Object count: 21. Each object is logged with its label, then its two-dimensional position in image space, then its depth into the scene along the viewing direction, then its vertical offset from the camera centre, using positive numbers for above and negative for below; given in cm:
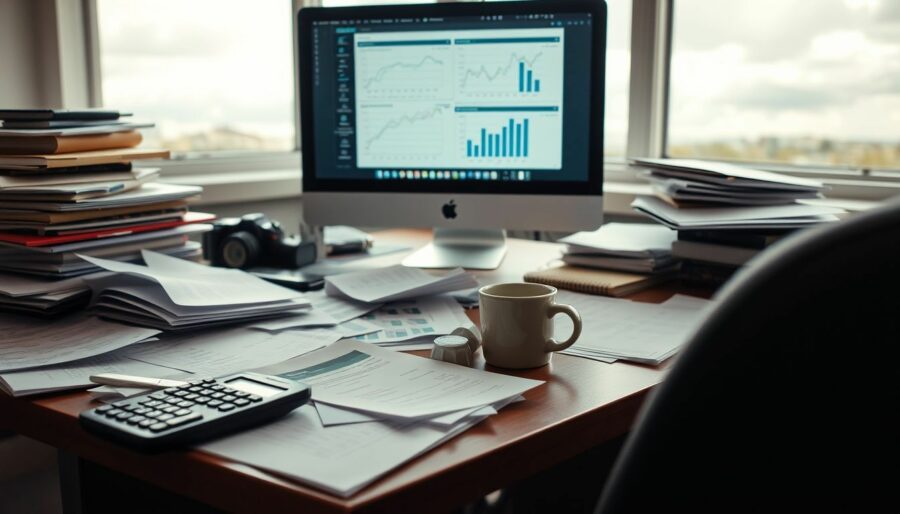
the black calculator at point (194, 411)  71 -25
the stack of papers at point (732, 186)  139 -9
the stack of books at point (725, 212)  133 -13
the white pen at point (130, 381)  86 -25
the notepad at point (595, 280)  134 -24
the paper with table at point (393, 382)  80 -26
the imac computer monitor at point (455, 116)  152 +3
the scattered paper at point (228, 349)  96 -26
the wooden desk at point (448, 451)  65 -27
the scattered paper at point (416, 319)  108 -26
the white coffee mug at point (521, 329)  95 -22
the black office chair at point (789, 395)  38 -13
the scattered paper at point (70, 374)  88 -26
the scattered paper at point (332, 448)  65 -26
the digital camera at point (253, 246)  151 -20
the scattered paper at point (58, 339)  97 -25
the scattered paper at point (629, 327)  103 -26
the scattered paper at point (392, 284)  125 -23
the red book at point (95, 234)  119 -15
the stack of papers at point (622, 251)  143 -20
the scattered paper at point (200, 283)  111 -21
